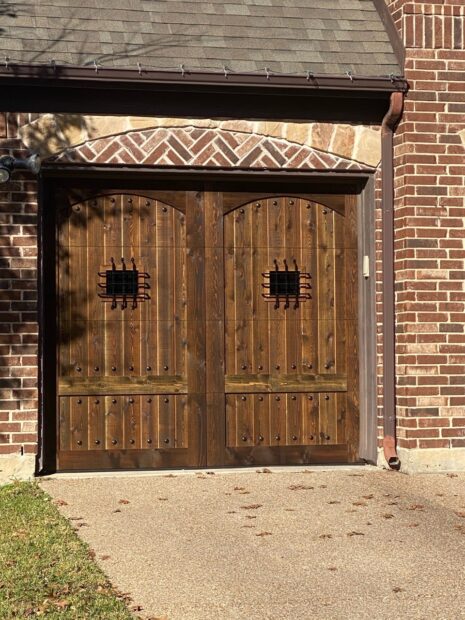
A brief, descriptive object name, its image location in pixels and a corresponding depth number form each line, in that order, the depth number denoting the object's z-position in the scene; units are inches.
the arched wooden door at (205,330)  415.8
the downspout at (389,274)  418.9
